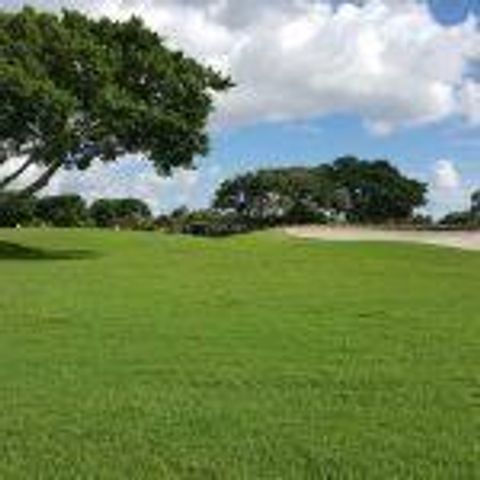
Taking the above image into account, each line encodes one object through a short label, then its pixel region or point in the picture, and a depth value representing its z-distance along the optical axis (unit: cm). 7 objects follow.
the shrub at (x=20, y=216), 7111
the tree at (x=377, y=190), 11644
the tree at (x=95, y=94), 4209
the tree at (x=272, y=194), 10488
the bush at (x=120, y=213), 8388
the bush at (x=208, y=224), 7550
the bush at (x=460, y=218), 8781
